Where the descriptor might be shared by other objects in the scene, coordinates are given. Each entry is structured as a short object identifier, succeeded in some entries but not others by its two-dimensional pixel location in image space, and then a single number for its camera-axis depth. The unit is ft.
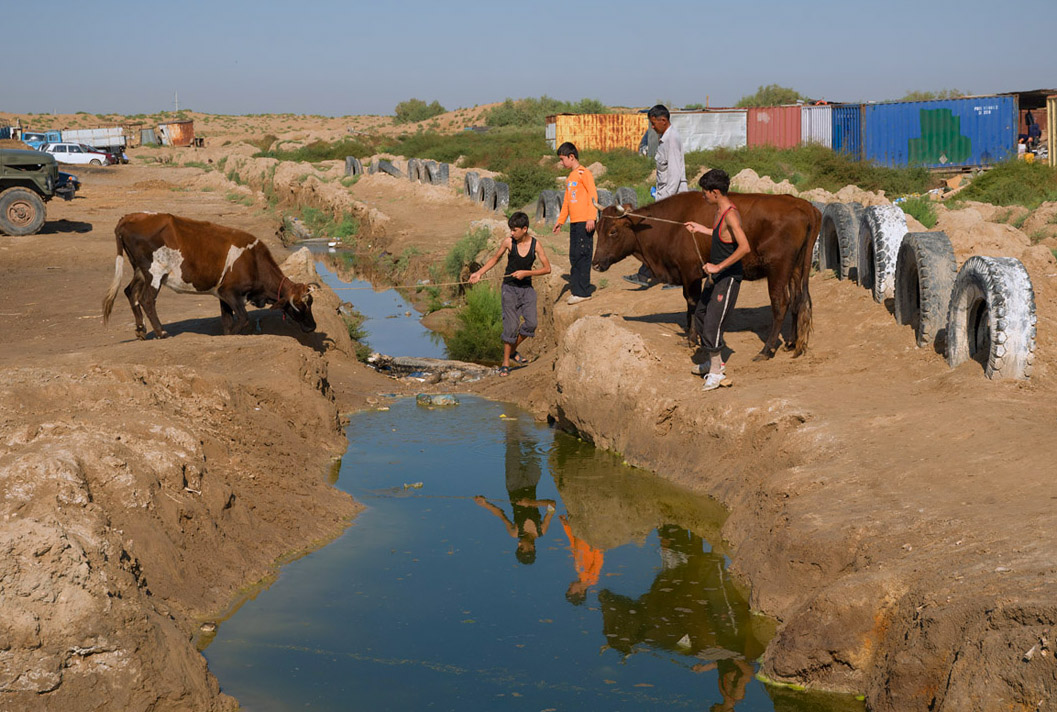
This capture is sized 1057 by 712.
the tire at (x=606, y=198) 59.76
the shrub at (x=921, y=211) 53.11
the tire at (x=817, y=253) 39.00
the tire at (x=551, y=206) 62.80
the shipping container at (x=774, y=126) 131.23
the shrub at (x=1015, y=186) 77.56
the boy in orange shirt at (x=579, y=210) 37.86
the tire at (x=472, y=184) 85.61
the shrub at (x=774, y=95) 281.02
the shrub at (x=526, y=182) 95.20
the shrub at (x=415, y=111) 371.76
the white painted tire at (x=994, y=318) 24.76
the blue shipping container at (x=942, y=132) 121.90
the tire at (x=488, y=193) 80.71
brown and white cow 37.47
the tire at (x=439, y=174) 94.53
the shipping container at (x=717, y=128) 134.62
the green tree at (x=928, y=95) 203.31
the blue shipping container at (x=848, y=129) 124.47
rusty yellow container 147.74
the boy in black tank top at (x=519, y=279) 36.37
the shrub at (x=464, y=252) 56.59
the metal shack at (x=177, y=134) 251.80
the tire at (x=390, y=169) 108.37
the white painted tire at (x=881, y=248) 33.12
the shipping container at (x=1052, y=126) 98.89
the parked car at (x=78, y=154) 165.78
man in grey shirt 37.88
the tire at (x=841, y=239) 36.40
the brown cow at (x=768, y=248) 30.37
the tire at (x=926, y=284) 28.91
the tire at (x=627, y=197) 57.67
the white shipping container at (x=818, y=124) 128.06
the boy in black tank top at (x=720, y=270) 26.58
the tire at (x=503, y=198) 79.20
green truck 74.23
